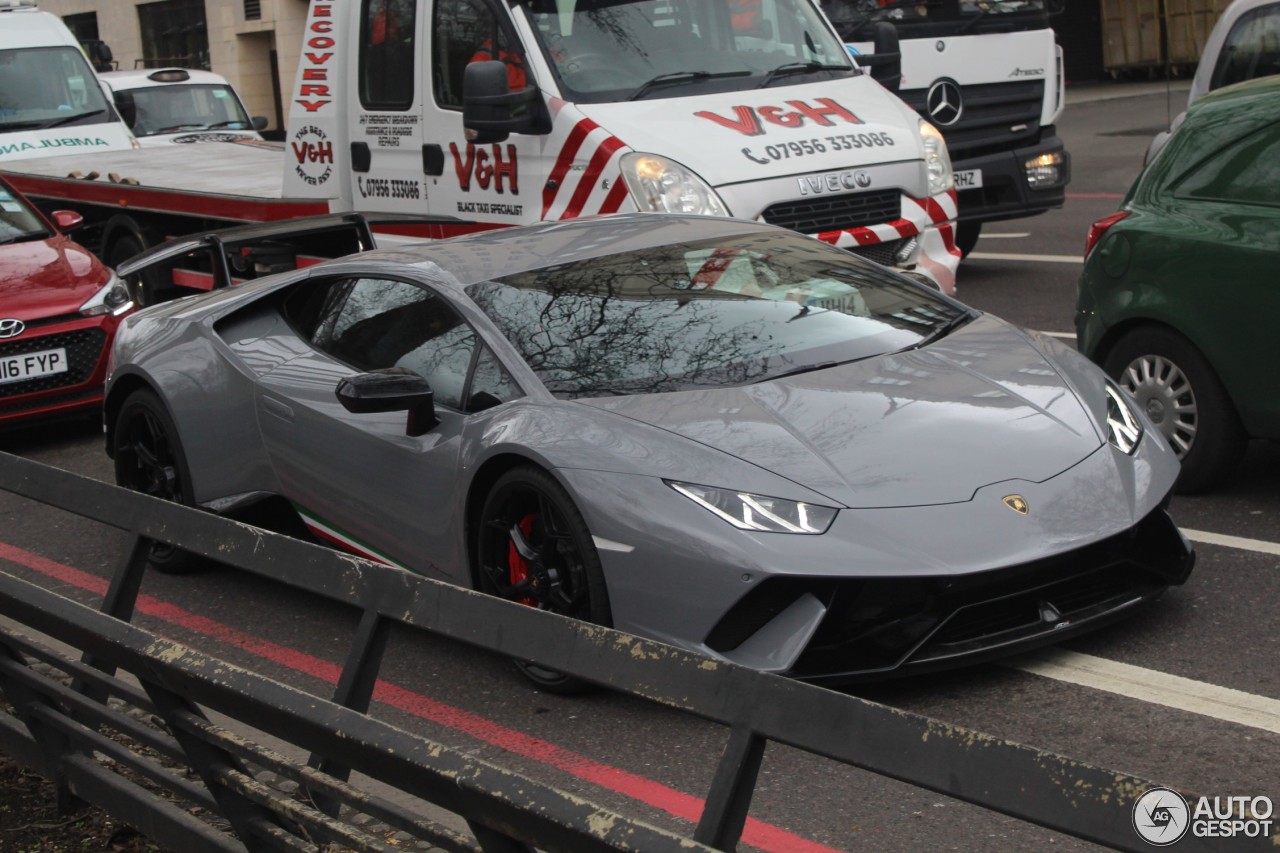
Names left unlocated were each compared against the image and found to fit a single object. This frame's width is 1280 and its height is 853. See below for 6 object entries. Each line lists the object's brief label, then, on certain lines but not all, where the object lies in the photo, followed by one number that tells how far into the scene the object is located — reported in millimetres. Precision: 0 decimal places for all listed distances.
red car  9617
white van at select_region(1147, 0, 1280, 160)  9023
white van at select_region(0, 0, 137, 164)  16094
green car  6273
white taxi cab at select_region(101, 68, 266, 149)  19250
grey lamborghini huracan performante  4574
